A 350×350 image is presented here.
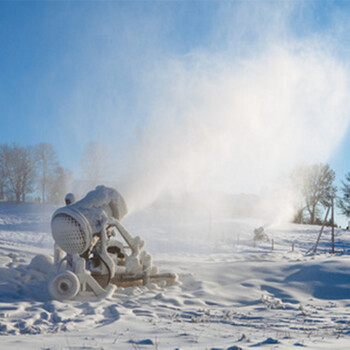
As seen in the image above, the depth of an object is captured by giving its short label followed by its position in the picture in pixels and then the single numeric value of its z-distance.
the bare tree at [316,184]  46.72
